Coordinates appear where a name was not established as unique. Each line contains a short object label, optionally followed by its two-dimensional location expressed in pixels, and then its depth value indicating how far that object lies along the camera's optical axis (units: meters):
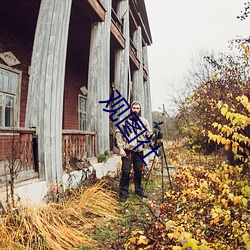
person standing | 4.80
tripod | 4.81
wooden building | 4.04
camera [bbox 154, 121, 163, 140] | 4.84
